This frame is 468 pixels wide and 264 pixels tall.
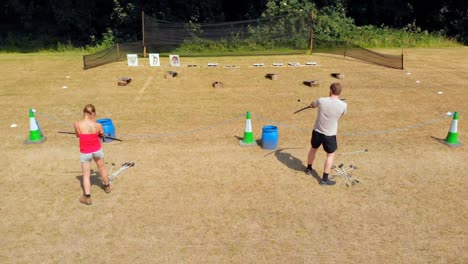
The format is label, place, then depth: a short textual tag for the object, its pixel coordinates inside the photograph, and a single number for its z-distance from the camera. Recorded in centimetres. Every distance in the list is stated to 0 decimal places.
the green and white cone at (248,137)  1022
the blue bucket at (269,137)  977
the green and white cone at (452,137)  1019
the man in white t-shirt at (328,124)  770
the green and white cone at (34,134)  1038
